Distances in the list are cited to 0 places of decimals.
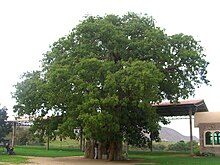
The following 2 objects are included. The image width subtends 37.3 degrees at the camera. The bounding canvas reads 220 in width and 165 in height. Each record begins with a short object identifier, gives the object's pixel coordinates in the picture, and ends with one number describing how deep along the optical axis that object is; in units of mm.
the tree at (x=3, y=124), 34750
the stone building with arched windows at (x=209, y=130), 34438
